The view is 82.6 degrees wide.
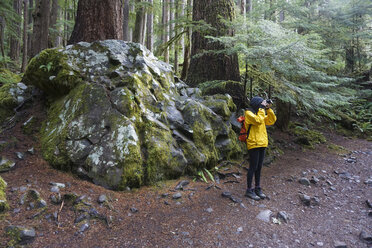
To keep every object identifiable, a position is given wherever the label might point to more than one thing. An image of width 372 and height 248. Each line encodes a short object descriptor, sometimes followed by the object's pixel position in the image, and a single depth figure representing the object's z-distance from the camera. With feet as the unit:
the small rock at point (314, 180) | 17.75
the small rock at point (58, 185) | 11.25
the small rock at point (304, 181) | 17.30
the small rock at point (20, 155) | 12.73
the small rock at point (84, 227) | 9.20
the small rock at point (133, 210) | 11.08
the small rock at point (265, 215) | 11.79
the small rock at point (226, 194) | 13.82
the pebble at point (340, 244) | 9.80
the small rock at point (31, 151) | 13.34
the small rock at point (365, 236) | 10.30
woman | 13.96
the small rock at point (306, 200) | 14.08
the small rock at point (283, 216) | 11.86
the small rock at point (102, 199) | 10.86
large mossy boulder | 12.90
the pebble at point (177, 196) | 12.78
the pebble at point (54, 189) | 10.78
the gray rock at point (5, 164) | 11.58
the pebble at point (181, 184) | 13.74
